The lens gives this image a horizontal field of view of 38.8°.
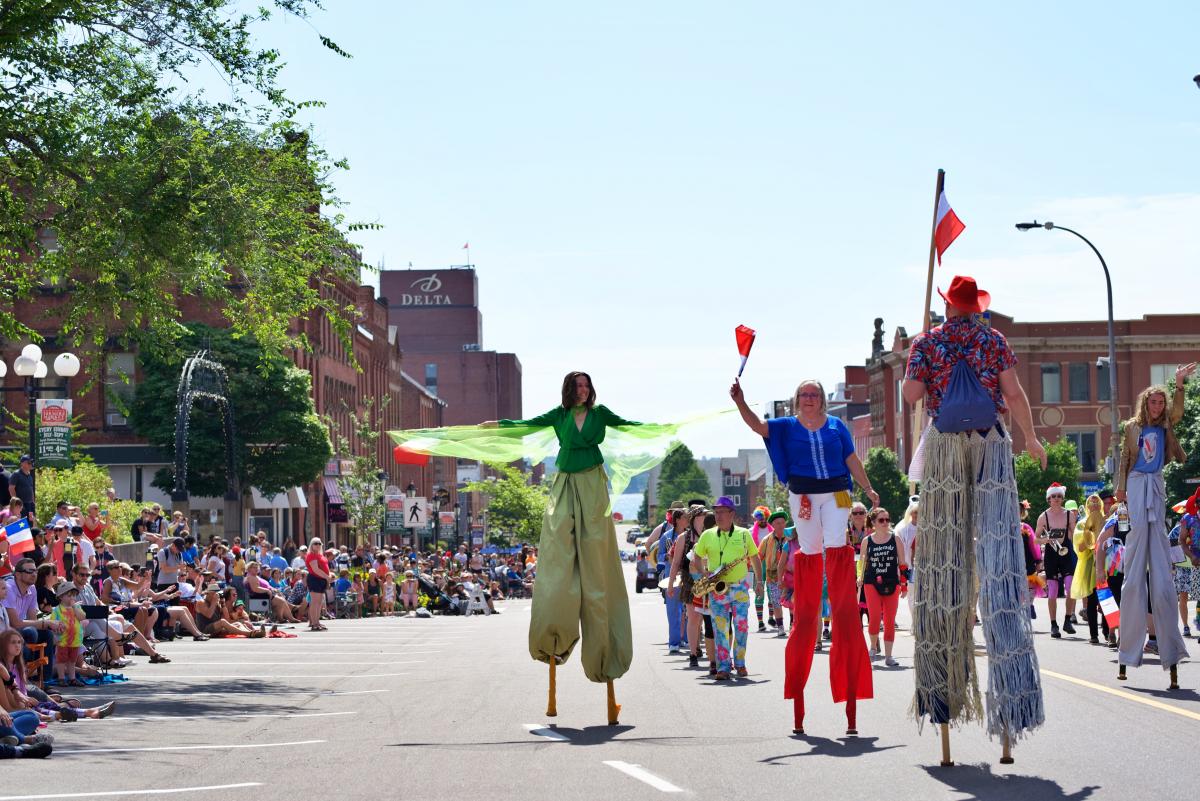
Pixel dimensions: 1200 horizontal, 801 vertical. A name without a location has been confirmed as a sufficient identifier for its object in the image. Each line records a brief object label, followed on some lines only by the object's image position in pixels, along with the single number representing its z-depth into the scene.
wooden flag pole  9.37
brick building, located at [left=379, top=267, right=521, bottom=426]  176.62
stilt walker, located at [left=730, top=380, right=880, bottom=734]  9.98
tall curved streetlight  44.61
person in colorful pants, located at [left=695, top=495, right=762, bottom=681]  15.75
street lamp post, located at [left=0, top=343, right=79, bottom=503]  27.09
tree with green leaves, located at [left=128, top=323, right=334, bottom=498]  61.81
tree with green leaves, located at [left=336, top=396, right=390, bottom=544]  68.52
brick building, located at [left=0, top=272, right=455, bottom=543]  65.25
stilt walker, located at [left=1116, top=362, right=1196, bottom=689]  12.48
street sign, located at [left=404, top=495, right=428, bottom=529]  64.06
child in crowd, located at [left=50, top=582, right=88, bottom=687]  17.50
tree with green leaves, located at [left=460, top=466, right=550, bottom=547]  115.12
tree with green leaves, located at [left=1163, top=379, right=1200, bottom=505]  67.93
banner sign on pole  28.11
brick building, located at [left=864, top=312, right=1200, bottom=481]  94.56
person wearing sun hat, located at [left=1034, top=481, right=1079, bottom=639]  21.72
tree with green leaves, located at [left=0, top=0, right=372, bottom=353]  18.12
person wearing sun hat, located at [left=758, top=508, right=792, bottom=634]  22.25
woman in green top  10.95
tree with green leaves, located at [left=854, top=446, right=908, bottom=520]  105.56
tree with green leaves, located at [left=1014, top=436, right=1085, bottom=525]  85.75
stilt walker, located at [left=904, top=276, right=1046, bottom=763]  8.41
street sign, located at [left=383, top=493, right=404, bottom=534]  65.50
